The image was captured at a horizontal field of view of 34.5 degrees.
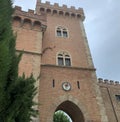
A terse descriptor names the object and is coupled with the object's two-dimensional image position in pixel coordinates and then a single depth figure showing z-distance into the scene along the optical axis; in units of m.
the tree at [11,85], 5.08
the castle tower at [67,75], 13.45
